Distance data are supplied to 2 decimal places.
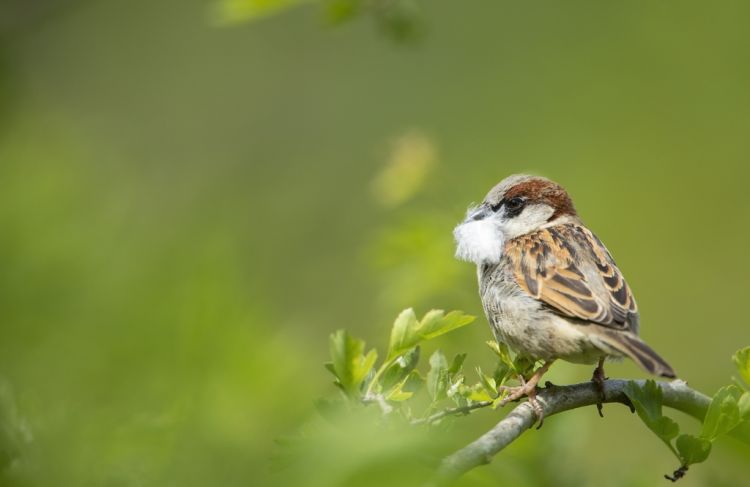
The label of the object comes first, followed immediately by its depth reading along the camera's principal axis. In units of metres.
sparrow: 5.46
